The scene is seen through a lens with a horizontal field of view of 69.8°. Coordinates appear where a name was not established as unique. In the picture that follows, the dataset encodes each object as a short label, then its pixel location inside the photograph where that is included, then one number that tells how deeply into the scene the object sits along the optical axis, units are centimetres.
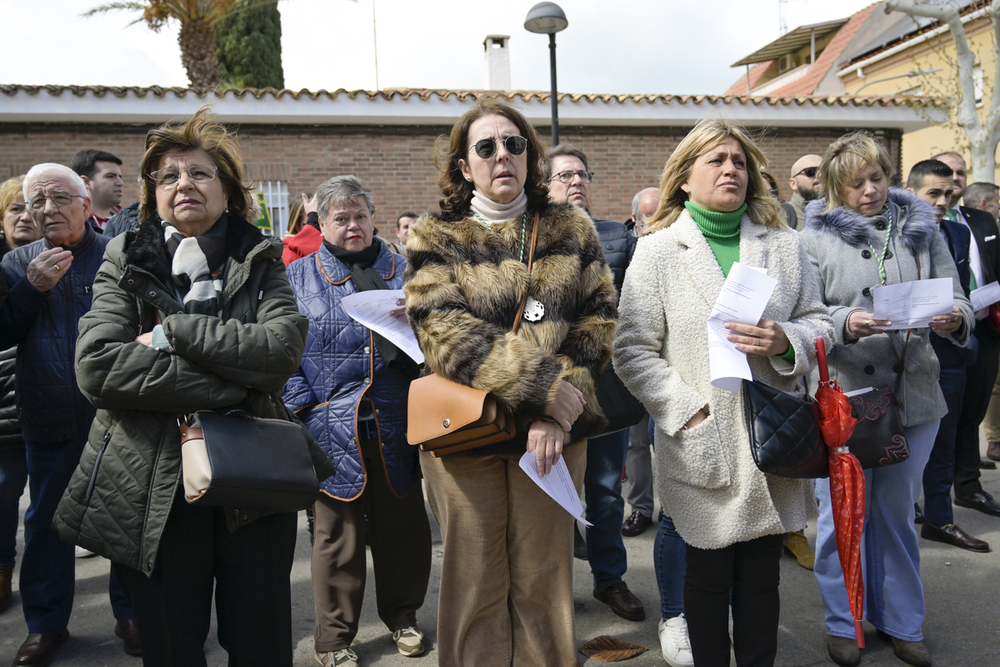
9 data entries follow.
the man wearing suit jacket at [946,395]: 434
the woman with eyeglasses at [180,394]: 212
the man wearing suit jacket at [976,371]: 512
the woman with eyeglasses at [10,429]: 362
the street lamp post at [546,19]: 914
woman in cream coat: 253
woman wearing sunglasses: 237
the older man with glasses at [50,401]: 328
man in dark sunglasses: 531
